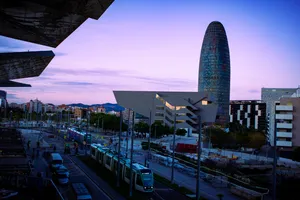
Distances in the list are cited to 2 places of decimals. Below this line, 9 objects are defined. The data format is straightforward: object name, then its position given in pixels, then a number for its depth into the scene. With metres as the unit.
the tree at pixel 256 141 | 58.62
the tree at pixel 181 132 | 81.25
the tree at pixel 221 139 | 59.75
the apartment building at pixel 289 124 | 54.69
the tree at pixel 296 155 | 45.34
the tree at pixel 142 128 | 77.12
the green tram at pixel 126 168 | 20.89
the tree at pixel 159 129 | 74.00
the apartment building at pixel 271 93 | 132.19
